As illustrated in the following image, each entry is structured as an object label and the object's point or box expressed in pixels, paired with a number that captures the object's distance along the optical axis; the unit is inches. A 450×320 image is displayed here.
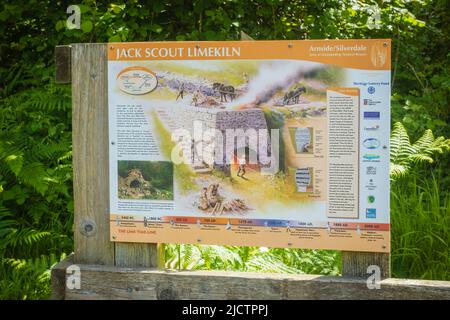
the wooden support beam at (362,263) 119.3
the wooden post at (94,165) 127.3
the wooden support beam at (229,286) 116.8
